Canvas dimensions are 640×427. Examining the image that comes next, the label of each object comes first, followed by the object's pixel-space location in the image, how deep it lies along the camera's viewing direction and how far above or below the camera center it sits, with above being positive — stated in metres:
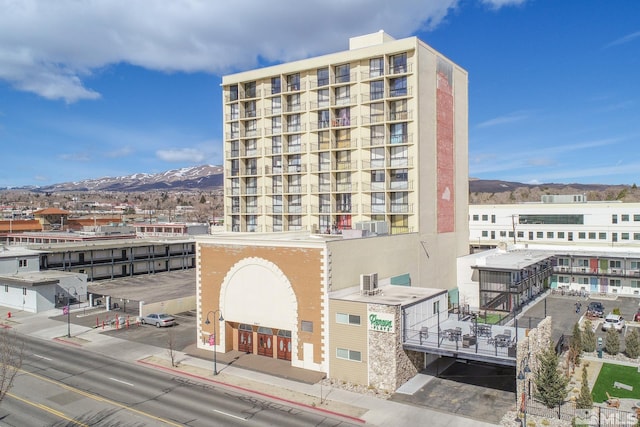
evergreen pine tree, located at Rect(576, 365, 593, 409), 29.44 -11.92
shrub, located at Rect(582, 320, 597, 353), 42.53 -11.88
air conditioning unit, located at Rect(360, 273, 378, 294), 37.59 -5.67
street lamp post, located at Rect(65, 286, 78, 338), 64.25 -10.35
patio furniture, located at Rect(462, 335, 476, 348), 32.06 -8.90
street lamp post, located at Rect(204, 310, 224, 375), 36.47 -10.80
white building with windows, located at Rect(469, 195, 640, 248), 77.38 -2.24
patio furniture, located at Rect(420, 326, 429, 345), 33.72 -8.75
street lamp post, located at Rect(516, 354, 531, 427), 28.29 -10.84
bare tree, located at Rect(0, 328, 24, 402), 30.37 -11.86
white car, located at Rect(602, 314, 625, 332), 51.44 -12.69
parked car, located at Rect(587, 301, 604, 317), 57.59 -12.40
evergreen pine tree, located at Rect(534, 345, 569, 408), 29.02 -10.81
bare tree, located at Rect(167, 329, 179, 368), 38.69 -12.40
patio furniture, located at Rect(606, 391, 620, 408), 30.61 -12.76
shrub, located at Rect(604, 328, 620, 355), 41.56 -11.86
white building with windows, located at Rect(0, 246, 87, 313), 60.31 -9.03
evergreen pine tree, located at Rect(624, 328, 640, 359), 40.83 -11.92
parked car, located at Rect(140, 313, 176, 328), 52.44 -11.80
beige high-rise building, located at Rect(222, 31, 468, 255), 53.82 +8.86
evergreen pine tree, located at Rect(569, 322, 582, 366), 38.75 -11.44
